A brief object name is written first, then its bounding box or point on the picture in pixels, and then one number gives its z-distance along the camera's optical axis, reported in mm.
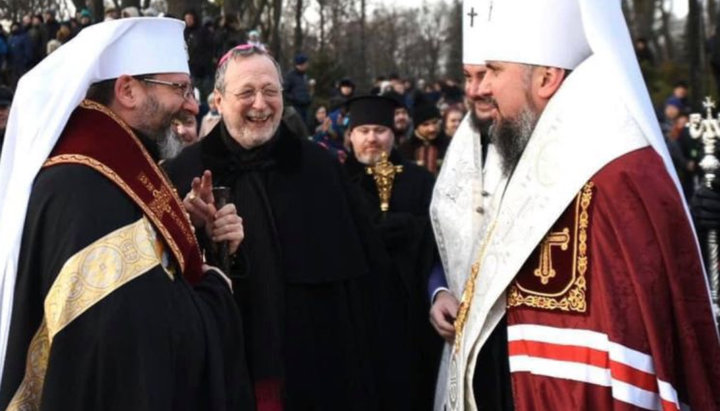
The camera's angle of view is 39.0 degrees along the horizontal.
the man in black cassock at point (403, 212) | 5395
